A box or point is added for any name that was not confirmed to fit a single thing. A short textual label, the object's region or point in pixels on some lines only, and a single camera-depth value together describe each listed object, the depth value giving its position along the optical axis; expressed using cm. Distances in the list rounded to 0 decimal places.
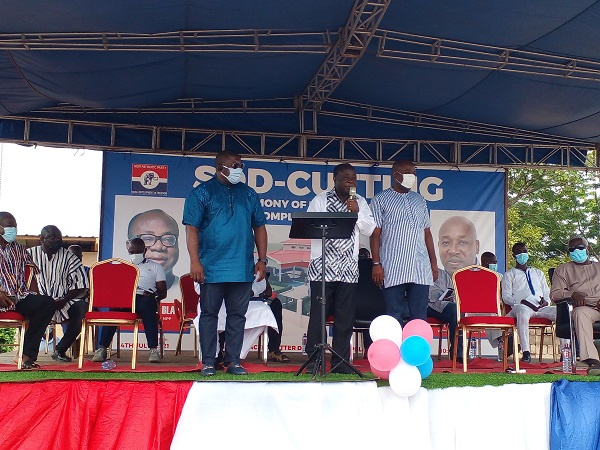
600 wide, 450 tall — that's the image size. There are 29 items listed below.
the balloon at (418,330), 465
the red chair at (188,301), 784
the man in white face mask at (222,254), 503
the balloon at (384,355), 441
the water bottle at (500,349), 785
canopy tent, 639
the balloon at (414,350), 441
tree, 2330
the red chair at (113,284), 636
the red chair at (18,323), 575
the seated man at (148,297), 702
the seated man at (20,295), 604
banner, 936
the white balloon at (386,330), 458
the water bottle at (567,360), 600
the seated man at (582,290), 594
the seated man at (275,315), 714
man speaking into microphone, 521
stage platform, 422
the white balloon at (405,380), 435
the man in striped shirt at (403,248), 554
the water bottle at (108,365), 576
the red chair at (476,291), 652
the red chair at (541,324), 771
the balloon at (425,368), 458
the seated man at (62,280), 704
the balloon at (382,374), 451
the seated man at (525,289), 774
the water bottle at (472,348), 745
